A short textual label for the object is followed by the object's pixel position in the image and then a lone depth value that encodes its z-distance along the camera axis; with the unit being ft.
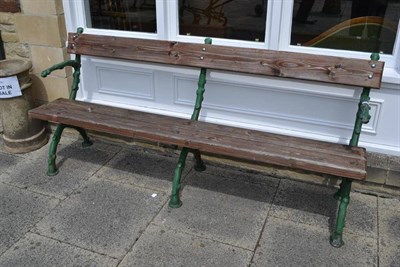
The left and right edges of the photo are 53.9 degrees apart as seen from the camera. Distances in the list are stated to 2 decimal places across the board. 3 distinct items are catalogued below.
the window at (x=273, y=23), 9.00
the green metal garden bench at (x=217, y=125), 7.88
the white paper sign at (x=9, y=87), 10.62
